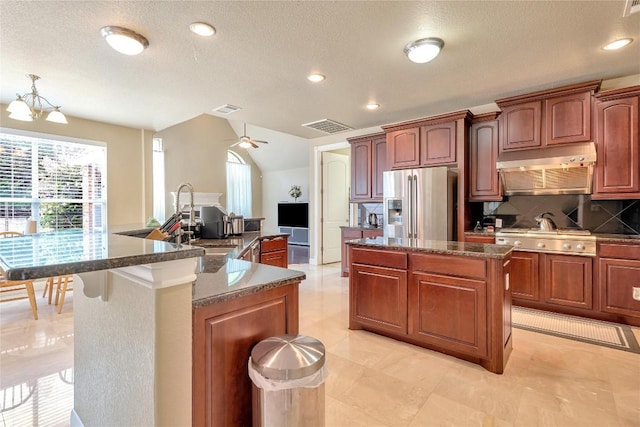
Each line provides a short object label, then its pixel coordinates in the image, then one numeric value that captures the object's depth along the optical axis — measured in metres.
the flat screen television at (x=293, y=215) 9.88
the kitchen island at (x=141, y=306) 0.88
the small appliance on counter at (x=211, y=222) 3.12
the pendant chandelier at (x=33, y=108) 2.88
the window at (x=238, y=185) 9.61
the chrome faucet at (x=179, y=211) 2.31
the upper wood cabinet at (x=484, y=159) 3.80
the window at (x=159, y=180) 7.80
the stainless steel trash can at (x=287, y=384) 1.12
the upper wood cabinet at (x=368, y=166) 4.85
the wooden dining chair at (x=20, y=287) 3.15
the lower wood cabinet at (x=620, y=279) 2.88
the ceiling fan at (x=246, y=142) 5.40
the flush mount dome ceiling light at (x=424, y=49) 2.46
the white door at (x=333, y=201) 6.13
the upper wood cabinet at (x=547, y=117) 3.22
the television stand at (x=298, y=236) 9.84
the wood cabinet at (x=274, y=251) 3.40
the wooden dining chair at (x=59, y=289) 3.38
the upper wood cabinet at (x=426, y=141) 3.93
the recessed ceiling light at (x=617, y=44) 2.51
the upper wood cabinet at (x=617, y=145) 3.00
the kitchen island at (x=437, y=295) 2.16
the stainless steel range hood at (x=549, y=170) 3.23
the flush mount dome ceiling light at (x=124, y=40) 2.27
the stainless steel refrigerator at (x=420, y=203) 3.92
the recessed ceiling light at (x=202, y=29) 2.23
